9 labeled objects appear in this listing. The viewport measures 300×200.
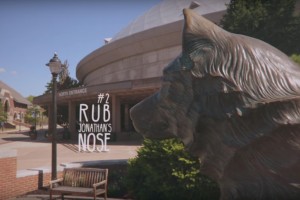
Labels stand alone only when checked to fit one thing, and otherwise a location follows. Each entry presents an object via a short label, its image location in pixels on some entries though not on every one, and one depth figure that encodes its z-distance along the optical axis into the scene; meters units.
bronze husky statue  2.15
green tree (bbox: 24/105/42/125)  75.38
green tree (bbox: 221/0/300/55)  14.27
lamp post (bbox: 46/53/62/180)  9.94
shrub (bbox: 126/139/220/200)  6.94
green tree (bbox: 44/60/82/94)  40.46
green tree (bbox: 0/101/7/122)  60.98
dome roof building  26.02
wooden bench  7.97
